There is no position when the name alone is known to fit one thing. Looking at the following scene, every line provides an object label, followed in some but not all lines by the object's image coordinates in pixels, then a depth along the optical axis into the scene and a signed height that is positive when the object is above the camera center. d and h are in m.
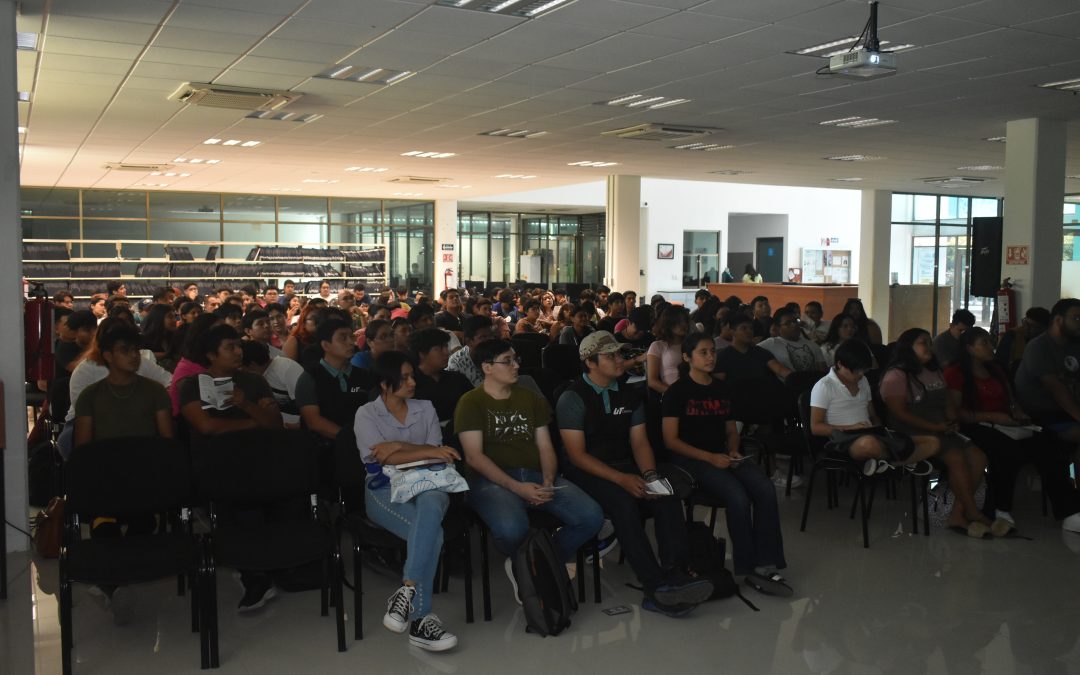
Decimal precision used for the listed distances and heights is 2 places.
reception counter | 16.94 -0.24
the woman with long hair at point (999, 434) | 5.93 -1.02
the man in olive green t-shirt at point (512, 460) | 4.40 -0.93
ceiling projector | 5.60 +1.38
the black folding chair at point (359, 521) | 4.14 -1.17
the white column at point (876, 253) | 20.39 +0.69
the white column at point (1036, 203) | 9.98 +0.91
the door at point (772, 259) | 29.06 +0.74
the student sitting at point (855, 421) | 5.64 -0.91
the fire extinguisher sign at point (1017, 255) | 10.03 +0.33
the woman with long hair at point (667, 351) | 7.23 -0.58
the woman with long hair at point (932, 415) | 5.84 -0.89
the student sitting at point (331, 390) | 5.19 -0.67
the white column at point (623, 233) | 17.16 +0.92
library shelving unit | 17.91 +0.21
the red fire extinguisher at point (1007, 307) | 10.10 -0.26
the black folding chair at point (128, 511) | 3.63 -1.07
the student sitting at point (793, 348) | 7.68 -0.57
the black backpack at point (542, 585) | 4.20 -1.45
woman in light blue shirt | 4.09 -1.02
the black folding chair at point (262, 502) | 3.83 -1.09
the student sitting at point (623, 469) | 4.48 -1.00
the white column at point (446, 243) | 25.34 +1.01
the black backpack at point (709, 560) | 4.64 -1.47
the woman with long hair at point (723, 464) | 4.86 -1.03
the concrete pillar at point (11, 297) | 5.23 -0.13
